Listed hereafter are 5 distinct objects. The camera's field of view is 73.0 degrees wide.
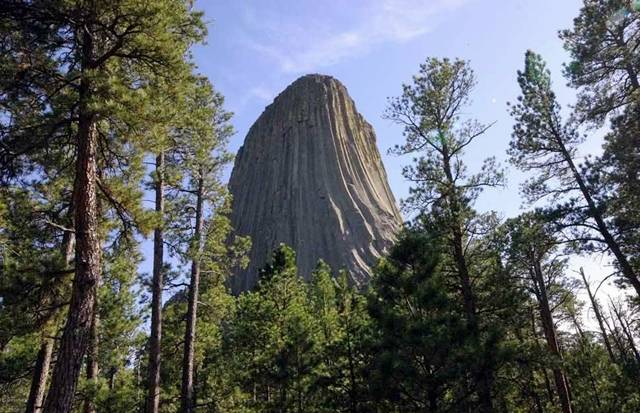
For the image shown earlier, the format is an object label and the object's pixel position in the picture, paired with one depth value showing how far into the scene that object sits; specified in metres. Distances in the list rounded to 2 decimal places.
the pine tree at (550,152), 12.39
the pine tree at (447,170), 12.62
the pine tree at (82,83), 6.90
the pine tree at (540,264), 12.80
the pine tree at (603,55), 12.57
